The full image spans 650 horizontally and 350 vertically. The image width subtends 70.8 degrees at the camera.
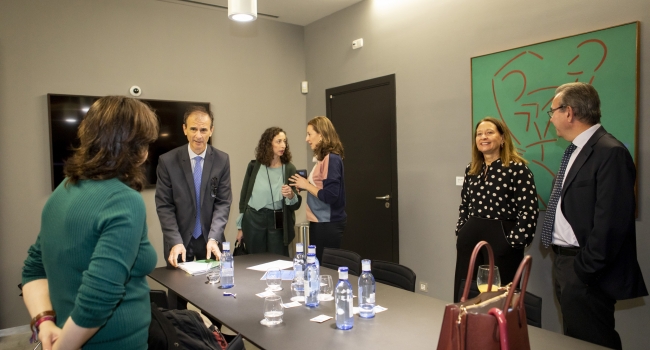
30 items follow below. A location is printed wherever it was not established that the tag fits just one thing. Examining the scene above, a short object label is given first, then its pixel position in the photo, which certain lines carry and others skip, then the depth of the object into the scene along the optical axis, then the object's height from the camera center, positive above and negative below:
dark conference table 1.67 -0.68
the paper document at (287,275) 2.59 -0.68
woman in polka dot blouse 2.92 -0.32
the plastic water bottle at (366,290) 2.05 -0.61
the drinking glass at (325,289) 2.22 -0.66
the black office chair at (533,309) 1.97 -0.68
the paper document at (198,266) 2.72 -0.65
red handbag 1.18 -0.45
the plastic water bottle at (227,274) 2.46 -0.62
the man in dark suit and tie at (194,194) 2.92 -0.22
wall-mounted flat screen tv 4.21 +0.37
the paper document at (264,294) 2.27 -0.68
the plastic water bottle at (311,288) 2.11 -0.60
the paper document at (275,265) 2.86 -0.69
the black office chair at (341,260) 2.97 -0.69
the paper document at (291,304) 2.11 -0.68
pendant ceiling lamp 2.92 +0.97
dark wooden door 4.71 -0.08
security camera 4.66 +0.73
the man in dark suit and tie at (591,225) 2.27 -0.39
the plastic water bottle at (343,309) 1.82 -0.61
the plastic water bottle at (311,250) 2.24 -0.45
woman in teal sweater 1.22 -0.22
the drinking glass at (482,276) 1.92 -0.52
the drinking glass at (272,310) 1.91 -0.64
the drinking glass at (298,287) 2.27 -0.66
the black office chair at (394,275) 2.54 -0.69
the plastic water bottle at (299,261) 2.41 -0.58
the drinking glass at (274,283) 2.38 -0.66
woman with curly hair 3.64 -0.34
